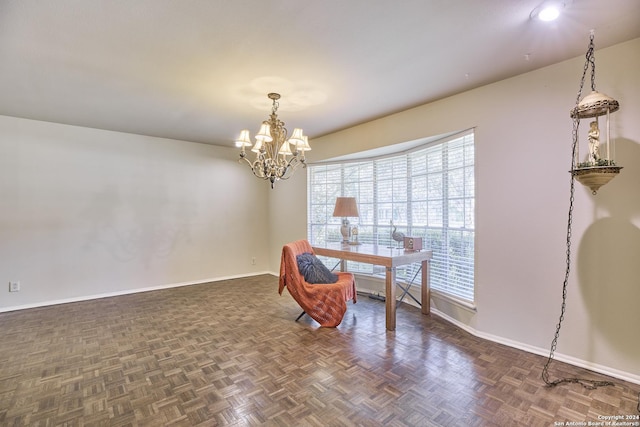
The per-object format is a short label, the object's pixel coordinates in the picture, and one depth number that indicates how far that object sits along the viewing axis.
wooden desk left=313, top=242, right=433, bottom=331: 3.19
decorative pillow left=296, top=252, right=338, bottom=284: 3.36
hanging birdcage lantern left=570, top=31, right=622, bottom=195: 2.00
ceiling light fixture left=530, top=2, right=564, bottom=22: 1.82
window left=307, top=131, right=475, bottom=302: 3.30
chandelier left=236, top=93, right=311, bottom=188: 3.07
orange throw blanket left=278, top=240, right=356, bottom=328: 3.25
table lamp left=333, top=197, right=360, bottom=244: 4.12
